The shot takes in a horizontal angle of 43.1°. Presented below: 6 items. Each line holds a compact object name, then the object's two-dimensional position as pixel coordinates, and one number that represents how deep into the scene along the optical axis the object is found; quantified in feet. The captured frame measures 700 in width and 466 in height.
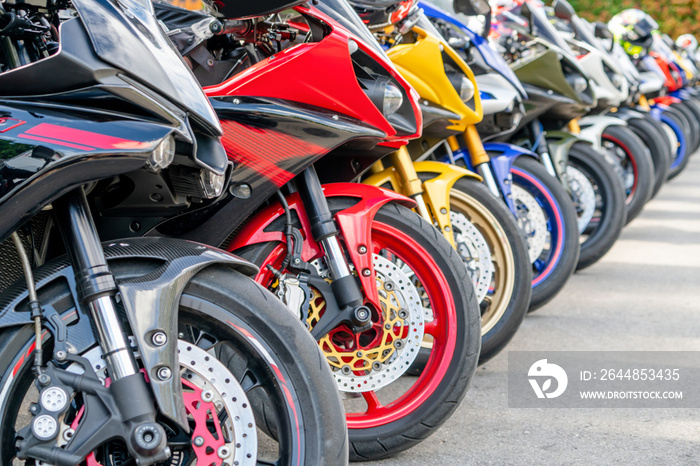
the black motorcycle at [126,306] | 5.73
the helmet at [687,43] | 44.67
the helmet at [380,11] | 10.94
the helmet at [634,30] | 30.66
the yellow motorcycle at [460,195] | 11.42
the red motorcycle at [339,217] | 8.57
